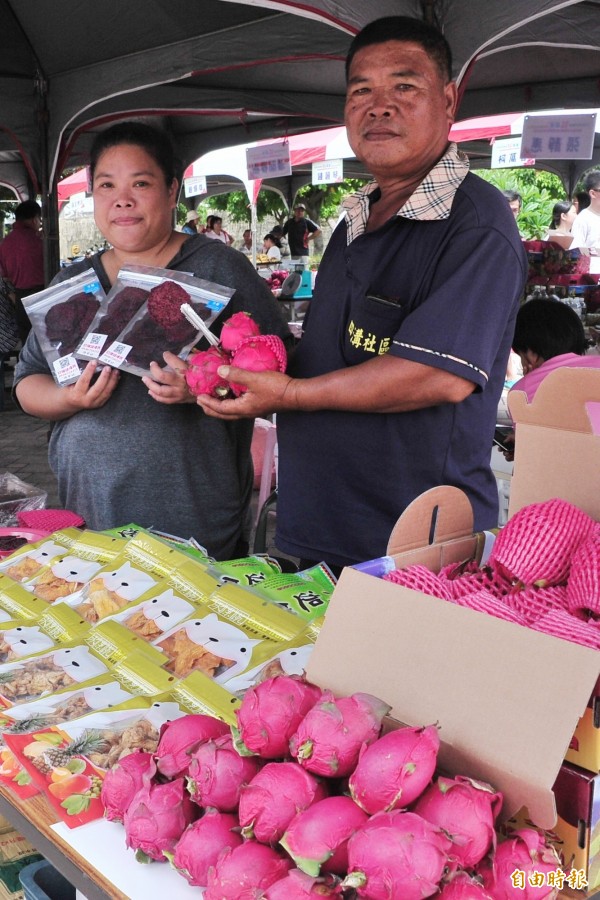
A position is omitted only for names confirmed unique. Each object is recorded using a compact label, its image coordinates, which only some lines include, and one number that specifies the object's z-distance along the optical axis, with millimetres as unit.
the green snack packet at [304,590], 1523
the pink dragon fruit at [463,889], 736
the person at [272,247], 14722
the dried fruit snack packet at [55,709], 1179
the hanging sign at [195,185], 15945
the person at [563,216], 8719
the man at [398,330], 1632
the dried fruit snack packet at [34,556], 1783
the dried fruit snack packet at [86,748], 1063
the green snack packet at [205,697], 1182
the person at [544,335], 3682
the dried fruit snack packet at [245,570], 1639
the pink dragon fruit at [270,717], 887
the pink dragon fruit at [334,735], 841
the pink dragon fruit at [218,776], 888
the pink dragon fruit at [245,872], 783
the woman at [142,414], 2074
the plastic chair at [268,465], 4020
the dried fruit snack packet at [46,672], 1335
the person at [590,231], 7421
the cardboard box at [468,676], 812
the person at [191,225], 14678
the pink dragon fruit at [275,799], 818
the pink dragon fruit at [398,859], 724
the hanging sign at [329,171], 12484
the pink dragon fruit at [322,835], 771
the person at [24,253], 9141
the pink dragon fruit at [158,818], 897
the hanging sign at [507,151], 10039
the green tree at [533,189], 19205
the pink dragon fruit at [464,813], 775
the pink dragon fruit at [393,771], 790
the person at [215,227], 15398
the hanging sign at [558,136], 6996
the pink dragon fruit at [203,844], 848
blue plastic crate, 1236
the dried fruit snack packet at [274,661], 1264
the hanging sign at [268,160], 10453
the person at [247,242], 18562
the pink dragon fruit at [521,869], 780
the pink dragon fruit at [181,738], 947
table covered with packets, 1088
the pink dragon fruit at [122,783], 972
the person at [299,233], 15281
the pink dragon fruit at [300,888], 754
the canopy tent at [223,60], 3779
